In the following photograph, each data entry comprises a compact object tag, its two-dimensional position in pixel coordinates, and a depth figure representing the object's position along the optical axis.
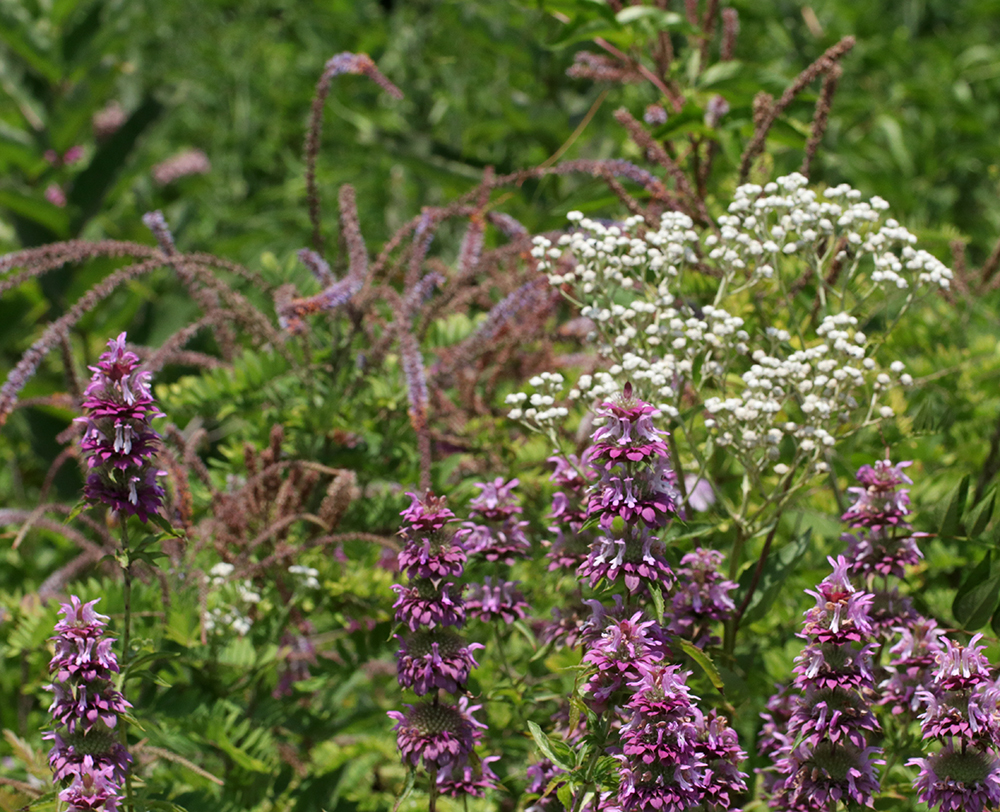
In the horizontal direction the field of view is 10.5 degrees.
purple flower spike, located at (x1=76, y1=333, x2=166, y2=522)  2.32
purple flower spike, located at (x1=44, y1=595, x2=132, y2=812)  2.30
